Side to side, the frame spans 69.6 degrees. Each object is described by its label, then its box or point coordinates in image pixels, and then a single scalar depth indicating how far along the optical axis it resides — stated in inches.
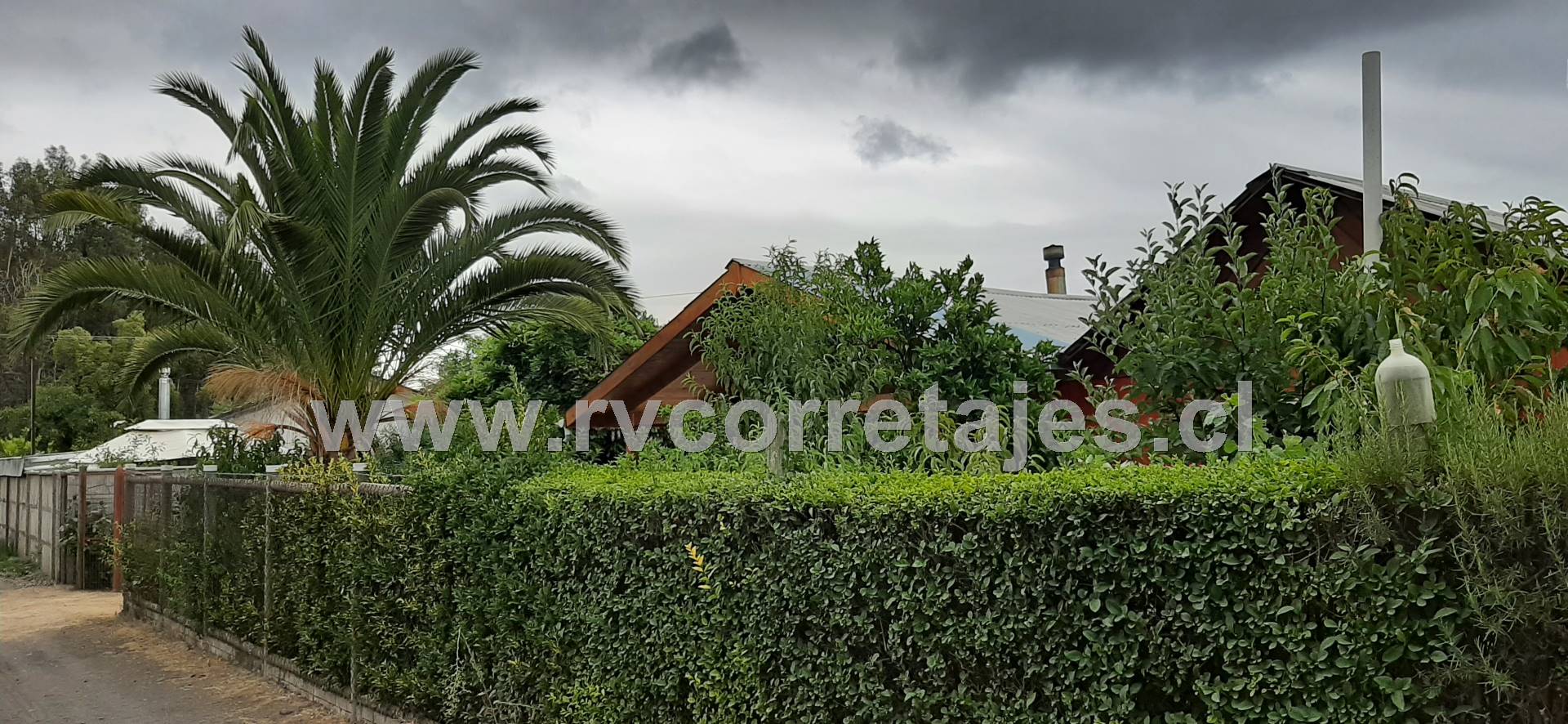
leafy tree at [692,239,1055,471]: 261.3
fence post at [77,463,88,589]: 779.4
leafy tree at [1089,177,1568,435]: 161.8
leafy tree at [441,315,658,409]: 873.5
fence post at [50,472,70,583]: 812.0
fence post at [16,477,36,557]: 928.3
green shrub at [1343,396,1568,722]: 117.6
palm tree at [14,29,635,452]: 429.4
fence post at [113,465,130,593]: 613.3
